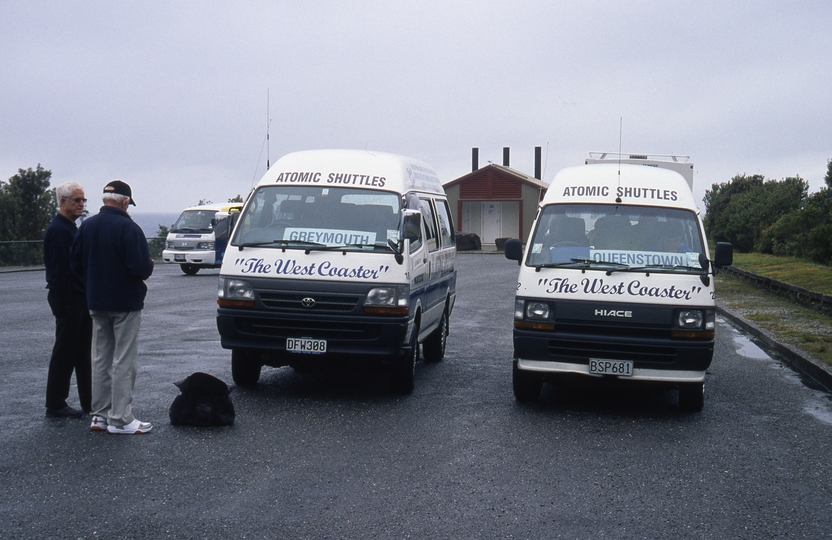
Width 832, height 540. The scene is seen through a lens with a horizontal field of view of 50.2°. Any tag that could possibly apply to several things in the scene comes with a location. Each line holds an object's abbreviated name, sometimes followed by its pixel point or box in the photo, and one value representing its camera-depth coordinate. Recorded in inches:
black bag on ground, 286.8
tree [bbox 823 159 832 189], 1515.7
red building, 2337.6
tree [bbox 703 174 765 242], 2659.0
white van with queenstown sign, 312.7
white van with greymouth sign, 329.4
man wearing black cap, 271.0
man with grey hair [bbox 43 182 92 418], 285.7
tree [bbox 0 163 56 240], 1852.9
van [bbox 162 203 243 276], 1124.5
